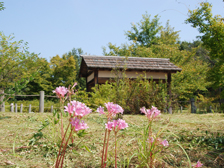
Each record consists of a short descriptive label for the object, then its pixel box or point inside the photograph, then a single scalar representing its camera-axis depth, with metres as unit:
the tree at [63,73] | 27.46
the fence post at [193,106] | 11.74
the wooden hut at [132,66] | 11.80
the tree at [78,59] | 32.06
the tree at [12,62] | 17.19
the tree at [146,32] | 29.16
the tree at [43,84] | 25.94
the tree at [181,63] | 20.22
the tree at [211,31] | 12.11
